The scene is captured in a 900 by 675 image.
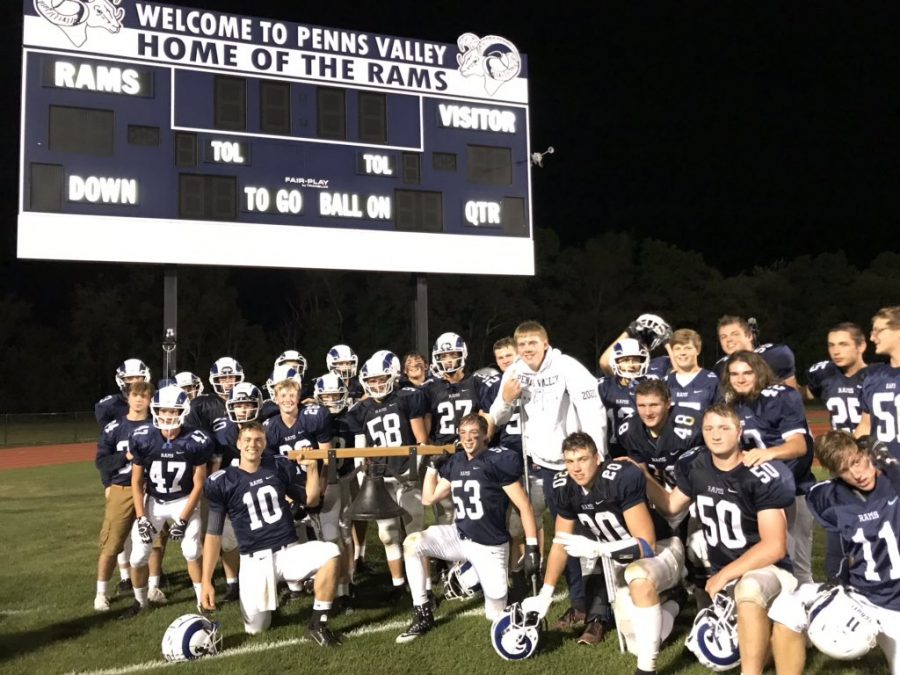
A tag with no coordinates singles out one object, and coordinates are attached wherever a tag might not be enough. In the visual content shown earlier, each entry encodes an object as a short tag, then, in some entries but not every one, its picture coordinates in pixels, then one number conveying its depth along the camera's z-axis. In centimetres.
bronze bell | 611
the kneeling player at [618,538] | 459
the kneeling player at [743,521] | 417
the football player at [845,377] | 595
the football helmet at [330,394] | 750
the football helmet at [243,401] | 687
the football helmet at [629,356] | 602
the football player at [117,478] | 666
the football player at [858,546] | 402
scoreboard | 1255
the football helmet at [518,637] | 500
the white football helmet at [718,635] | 448
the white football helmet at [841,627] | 393
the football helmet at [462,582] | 645
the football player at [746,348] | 603
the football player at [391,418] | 714
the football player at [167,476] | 652
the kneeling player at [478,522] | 576
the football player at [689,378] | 566
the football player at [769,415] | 527
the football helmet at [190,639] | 522
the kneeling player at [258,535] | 578
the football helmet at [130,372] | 803
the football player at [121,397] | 779
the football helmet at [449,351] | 749
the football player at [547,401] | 575
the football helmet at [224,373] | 793
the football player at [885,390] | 534
